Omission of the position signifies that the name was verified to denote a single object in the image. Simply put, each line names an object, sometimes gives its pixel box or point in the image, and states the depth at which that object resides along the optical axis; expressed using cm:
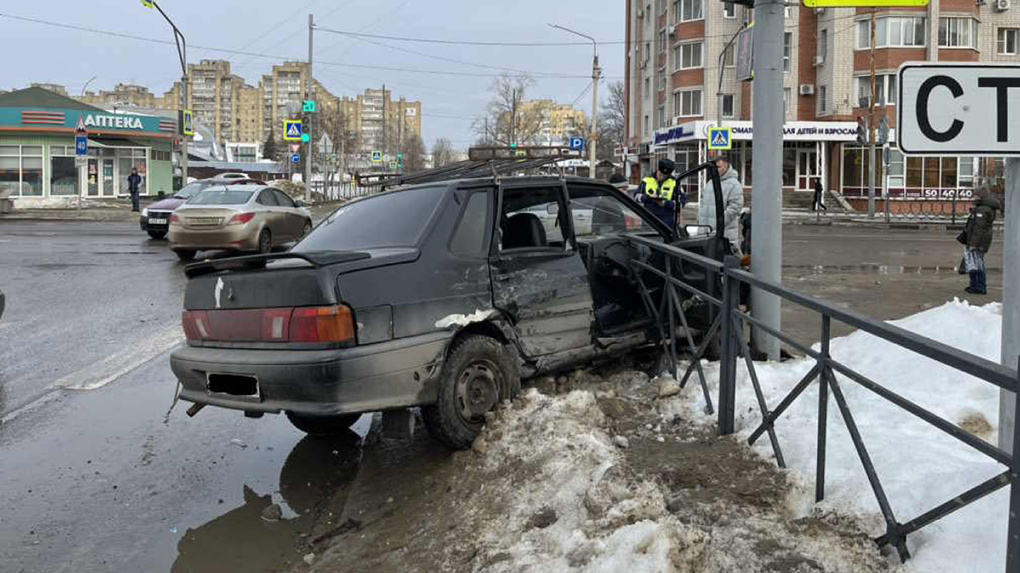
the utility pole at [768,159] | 651
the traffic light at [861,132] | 3603
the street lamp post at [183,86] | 3565
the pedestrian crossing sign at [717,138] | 2716
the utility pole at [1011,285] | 369
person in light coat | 995
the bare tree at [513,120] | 7769
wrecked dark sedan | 474
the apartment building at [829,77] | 4547
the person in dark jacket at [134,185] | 3522
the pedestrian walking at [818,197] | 4059
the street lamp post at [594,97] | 4450
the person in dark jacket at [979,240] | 1286
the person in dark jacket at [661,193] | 1062
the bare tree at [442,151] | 11072
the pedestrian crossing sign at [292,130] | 3772
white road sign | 354
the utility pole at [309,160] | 3929
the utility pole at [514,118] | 7506
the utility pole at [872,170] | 3728
